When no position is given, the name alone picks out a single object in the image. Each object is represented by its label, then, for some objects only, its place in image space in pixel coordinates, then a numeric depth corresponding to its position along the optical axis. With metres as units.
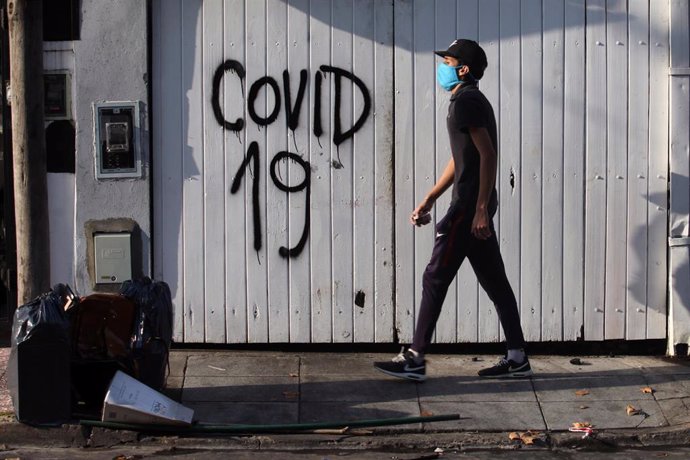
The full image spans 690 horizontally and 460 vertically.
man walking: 6.84
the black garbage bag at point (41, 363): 6.22
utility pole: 6.68
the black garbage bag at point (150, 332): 6.56
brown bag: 6.56
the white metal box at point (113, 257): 7.52
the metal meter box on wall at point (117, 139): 7.50
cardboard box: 6.23
